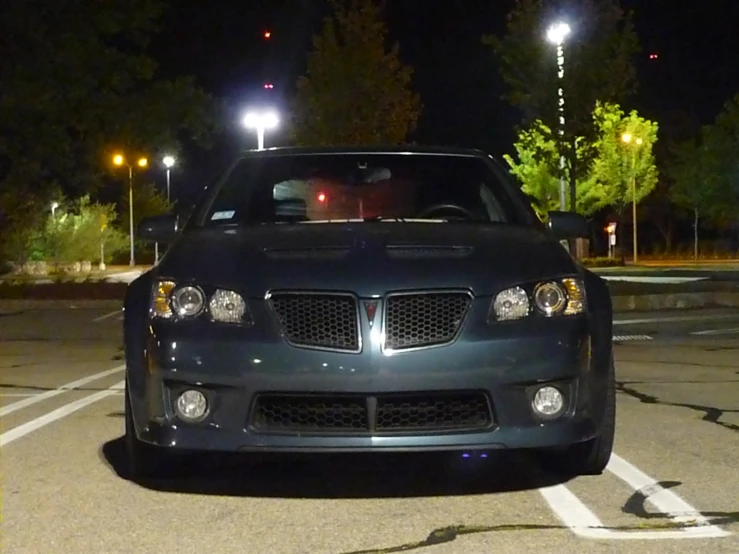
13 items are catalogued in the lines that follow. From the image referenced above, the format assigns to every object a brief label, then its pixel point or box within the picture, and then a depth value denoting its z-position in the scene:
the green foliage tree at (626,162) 50.32
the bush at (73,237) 57.25
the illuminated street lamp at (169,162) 48.27
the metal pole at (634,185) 55.09
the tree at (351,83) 38.78
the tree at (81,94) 24.53
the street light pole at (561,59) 28.12
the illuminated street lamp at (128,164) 36.12
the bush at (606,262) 49.12
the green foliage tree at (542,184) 41.74
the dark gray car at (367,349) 5.05
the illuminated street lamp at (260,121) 26.85
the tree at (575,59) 28.19
